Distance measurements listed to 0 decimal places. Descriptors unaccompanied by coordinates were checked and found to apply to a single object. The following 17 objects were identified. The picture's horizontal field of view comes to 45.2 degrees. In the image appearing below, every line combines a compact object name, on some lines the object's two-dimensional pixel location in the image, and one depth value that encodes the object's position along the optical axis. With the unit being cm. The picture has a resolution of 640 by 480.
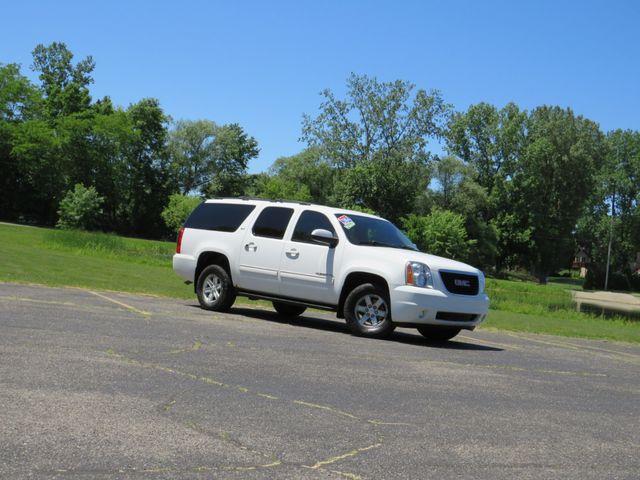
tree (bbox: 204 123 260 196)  9469
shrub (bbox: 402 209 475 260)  7200
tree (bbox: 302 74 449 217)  7644
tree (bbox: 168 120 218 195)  9425
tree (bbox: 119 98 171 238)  8631
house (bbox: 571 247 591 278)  14538
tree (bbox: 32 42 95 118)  8919
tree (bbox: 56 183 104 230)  6969
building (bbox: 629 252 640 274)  12473
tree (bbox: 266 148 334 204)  8706
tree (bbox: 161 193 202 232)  8281
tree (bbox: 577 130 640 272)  9900
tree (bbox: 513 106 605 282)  8506
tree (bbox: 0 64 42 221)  7969
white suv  1177
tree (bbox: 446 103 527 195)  8762
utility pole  8562
